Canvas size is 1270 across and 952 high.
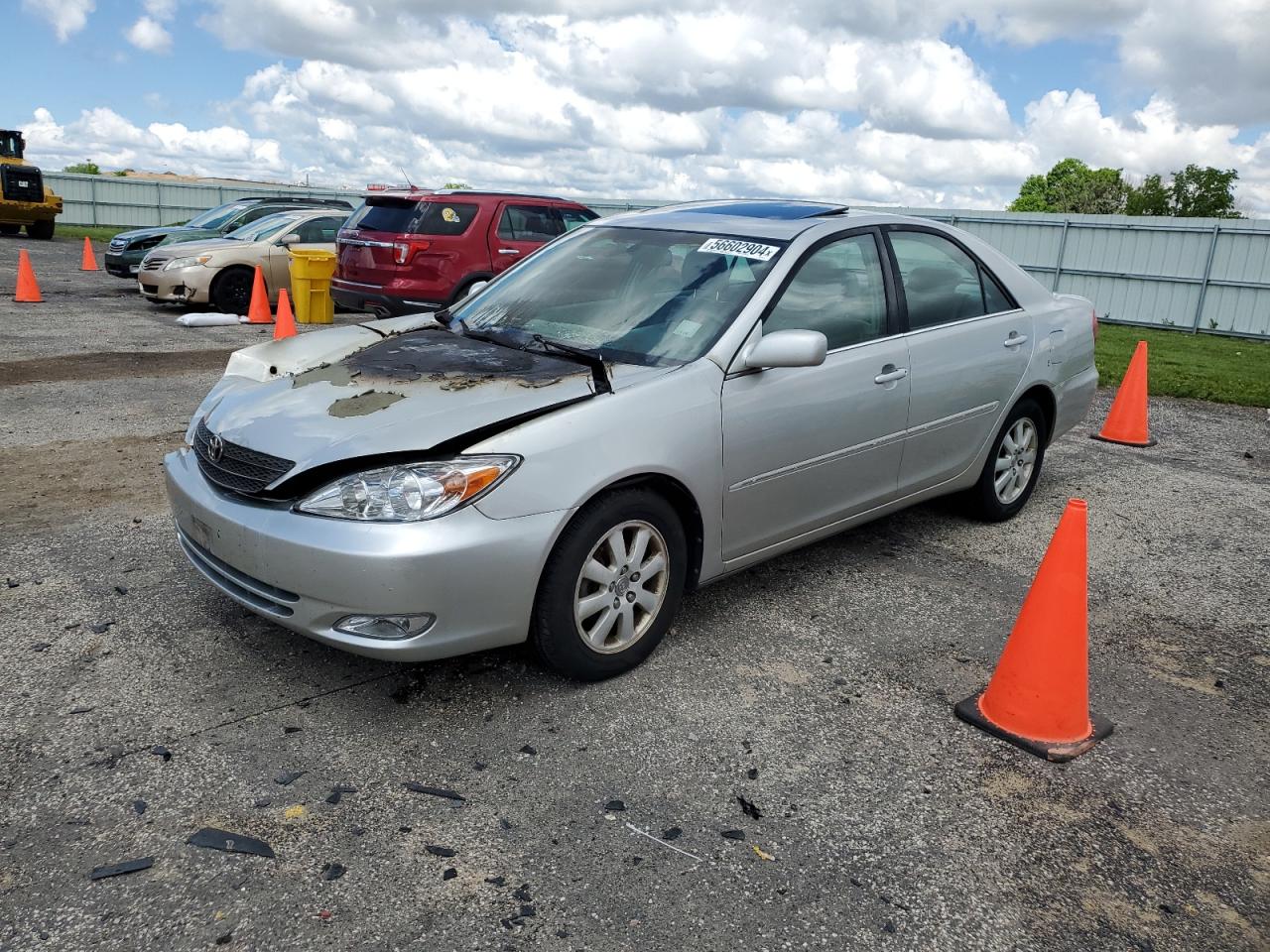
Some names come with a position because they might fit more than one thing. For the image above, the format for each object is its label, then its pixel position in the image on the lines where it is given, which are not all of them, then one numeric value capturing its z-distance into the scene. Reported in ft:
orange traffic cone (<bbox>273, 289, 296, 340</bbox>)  36.96
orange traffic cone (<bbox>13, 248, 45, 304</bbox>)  47.24
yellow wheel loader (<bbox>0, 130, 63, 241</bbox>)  89.20
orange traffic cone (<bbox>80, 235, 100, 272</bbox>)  67.15
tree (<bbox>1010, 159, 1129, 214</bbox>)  219.82
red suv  36.19
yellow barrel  42.27
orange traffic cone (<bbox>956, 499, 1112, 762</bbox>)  11.05
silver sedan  10.44
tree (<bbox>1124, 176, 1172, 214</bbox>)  193.13
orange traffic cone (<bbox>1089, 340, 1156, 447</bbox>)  26.50
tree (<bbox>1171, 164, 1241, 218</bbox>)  182.19
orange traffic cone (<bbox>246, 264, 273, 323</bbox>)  43.55
